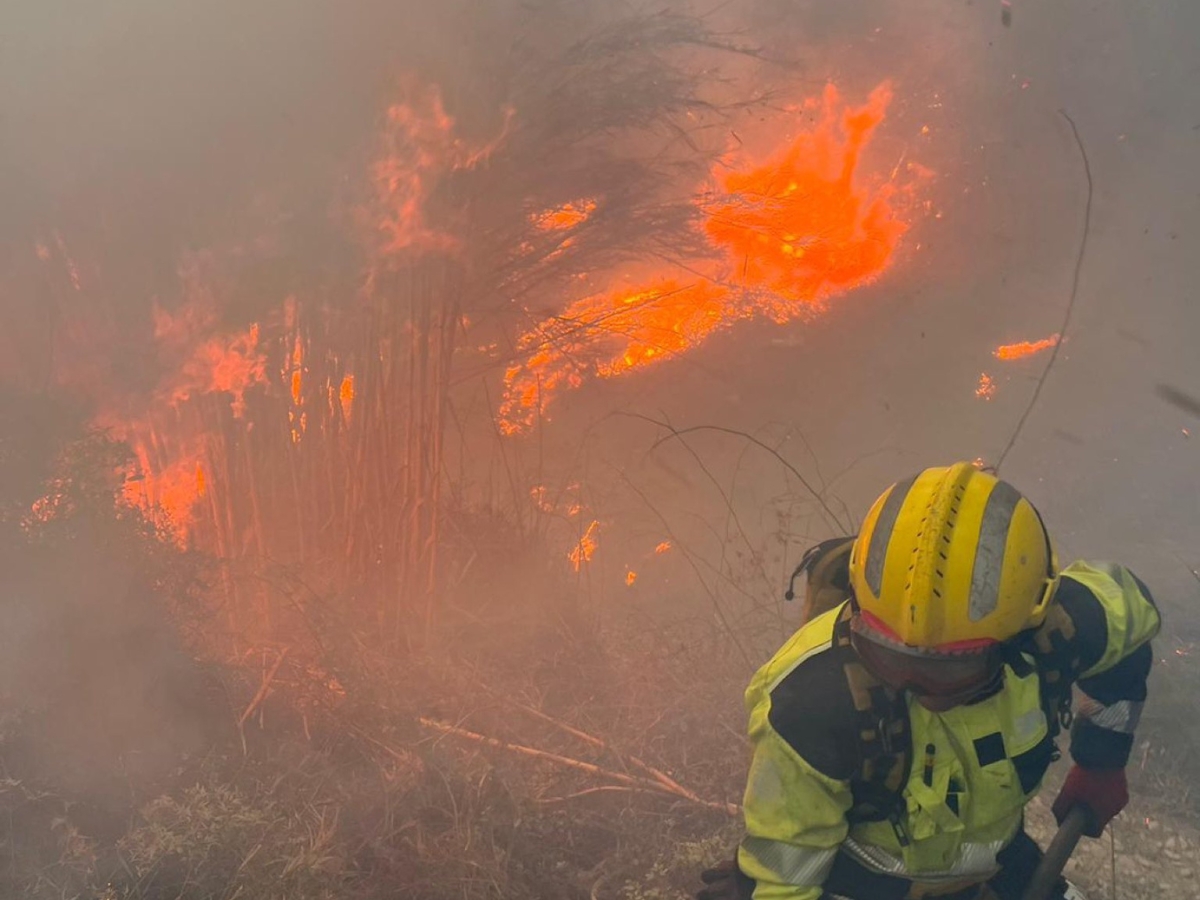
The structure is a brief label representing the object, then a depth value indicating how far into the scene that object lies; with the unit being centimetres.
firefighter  163
